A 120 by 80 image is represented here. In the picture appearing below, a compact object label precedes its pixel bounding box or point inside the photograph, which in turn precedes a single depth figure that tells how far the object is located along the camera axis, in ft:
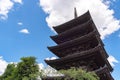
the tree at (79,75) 27.14
